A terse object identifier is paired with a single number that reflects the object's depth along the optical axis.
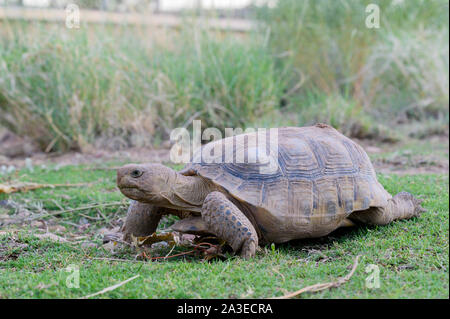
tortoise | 2.27
